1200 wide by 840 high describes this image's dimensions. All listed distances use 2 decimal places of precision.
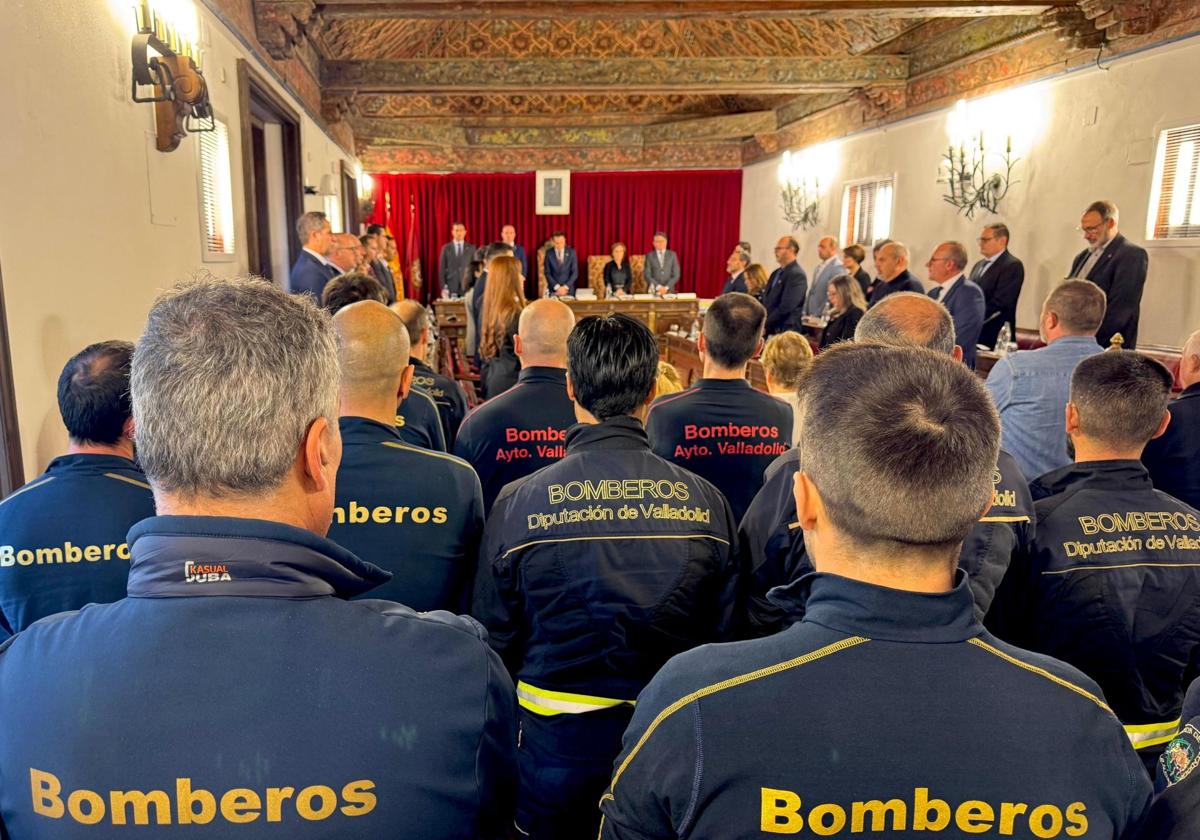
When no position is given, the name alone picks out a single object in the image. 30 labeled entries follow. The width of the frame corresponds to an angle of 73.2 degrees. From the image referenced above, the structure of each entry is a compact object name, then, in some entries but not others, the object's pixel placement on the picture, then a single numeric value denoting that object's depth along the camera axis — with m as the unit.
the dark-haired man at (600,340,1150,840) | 0.73
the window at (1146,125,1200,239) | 4.70
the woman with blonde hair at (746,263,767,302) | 7.07
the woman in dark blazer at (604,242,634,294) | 10.65
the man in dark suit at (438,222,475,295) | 11.24
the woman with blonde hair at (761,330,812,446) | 3.03
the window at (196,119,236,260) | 3.93
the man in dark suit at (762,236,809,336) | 6.96
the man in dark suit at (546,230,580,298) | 11.34
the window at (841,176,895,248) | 8.41
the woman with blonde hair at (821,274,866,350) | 5.16
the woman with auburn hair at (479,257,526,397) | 4.24
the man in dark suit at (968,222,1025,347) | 5.61
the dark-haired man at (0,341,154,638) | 1.34
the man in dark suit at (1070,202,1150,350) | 4.69
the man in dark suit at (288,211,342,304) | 4.66
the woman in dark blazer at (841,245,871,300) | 6.78
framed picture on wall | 13.27
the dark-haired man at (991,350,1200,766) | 1.53
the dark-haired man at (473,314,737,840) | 1.52
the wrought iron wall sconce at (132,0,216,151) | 2.97
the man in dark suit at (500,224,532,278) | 10.81
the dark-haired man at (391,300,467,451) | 3.01
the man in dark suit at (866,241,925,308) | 5.39
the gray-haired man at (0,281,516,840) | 0.68
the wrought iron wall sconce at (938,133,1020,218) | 6.50
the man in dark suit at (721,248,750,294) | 7.52
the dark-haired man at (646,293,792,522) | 2.44
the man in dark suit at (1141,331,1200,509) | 2.49
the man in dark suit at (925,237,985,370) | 5.02
